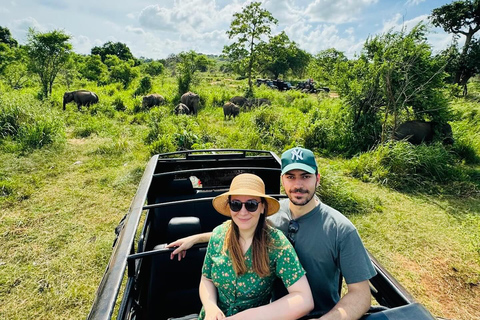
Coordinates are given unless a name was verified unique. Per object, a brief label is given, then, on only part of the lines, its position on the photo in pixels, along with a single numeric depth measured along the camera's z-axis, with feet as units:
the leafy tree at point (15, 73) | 59.26
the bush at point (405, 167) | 20.77
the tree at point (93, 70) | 83.39
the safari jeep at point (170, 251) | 4.33
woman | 4.73
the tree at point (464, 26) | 70.33
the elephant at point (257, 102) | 45.53
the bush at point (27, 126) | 24.56
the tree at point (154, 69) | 127.95
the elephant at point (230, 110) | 41.04
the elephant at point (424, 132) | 26.18
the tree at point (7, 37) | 144.25
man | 4.78
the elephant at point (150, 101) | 44.52
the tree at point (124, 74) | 72.74
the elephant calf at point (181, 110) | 38.08
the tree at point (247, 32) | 59.82
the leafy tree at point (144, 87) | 58.13
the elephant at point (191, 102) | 43.80
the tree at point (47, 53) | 47.21
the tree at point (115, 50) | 162.40
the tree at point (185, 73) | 53.42
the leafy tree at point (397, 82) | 23.65
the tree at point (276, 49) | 62.90
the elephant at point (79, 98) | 43.11
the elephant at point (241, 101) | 45.48
